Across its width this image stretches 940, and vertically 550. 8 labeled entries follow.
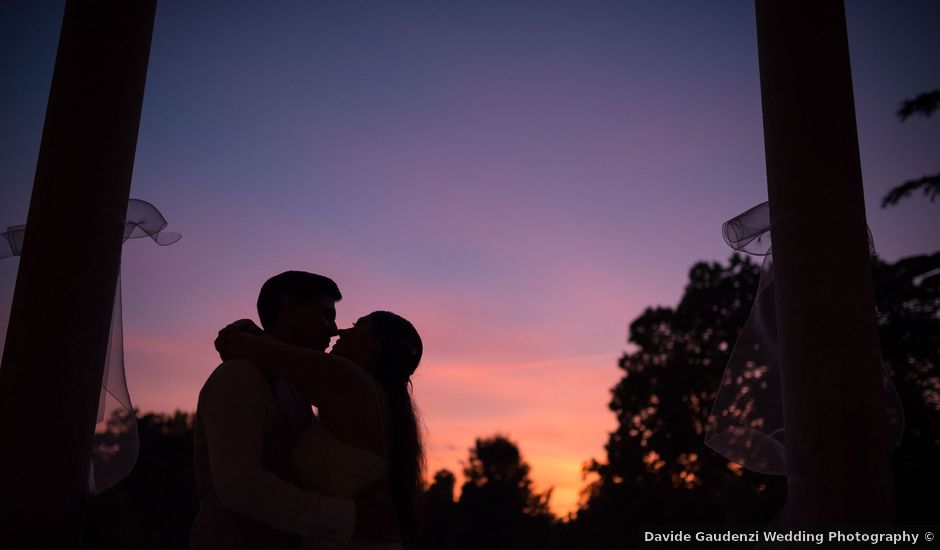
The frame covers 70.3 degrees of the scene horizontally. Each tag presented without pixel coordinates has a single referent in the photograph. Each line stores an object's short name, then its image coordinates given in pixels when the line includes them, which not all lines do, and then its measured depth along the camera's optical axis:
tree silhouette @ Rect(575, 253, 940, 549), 31.33
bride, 3.03
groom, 2.70
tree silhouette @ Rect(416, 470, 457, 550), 67.31
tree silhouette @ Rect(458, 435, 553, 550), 67.56
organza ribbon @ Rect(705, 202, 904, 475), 4.84
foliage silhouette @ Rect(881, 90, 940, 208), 14.95
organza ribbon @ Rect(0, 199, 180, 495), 4.40
